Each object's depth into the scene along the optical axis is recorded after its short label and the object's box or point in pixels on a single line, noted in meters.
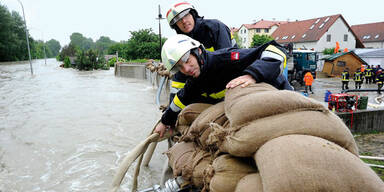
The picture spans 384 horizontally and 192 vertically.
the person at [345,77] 14.83
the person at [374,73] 20.00
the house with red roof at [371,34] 44.38
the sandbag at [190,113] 2.11
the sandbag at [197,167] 1.71
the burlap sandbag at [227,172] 1.34
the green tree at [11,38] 52.22
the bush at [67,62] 38.31
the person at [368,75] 19.41
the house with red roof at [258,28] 64.94
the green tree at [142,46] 31.65
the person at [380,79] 13.42
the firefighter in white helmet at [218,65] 1.71
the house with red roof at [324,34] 40.16
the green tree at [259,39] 46.27
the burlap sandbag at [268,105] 1.27
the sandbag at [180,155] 1.86
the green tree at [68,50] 61.50
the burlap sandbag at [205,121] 1.73
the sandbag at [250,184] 1.16
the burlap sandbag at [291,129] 1.17
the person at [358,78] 15.91
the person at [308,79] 14.10
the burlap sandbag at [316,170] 0.94
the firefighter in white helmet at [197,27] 2.80
